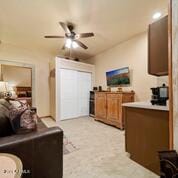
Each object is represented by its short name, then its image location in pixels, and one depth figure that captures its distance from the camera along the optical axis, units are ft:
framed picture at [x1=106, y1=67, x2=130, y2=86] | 14.16
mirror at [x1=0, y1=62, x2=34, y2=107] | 15.38
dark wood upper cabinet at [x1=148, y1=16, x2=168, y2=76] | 5.47
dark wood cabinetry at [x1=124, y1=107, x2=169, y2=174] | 5.33
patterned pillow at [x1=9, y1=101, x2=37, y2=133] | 4.26
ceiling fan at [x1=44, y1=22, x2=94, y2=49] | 10.32
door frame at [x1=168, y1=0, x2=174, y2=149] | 4.45
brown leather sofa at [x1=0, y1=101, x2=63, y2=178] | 3.68
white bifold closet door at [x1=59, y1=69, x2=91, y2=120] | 16.03
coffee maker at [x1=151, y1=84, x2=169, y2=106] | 5.70
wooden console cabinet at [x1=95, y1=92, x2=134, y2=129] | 12.46
